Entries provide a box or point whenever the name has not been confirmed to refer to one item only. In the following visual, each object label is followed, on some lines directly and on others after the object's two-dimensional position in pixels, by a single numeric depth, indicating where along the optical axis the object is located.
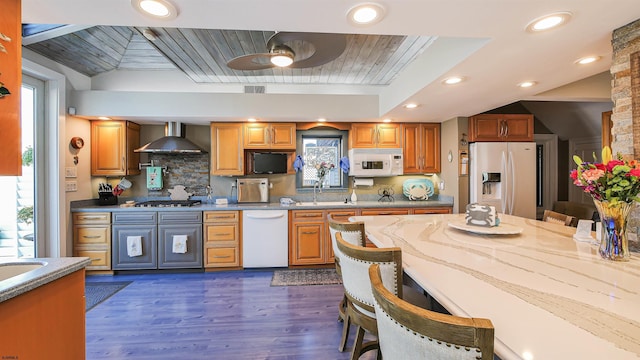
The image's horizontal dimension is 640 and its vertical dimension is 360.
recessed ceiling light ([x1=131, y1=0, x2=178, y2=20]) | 1.31
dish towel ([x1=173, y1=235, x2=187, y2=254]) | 3.54
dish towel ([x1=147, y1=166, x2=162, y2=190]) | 4.10
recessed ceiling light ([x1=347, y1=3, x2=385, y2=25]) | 1.35
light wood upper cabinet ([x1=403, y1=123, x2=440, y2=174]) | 4.21
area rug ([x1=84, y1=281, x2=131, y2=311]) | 2.82
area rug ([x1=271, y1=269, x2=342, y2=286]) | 3.29
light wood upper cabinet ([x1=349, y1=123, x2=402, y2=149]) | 4.13
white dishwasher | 3.69
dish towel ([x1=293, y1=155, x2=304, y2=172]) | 4.19
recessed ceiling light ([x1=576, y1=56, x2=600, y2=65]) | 1.94
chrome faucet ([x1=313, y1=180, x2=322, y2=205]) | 4.30
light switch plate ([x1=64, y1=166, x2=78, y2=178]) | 3.40
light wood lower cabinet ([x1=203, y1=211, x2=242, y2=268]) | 3.64
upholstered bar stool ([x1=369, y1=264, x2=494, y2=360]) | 0.63
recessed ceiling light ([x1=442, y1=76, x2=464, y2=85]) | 2.27
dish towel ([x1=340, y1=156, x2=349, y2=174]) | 4.22
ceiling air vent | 3.98
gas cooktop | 3.79
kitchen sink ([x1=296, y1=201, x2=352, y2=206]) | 3.92
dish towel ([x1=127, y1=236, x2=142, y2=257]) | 3.52
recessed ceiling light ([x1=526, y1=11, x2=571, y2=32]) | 1.42
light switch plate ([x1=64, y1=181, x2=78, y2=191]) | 3.40
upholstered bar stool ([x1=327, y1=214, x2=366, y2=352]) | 1.76
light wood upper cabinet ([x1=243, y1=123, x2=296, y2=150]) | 3.99
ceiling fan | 2.21
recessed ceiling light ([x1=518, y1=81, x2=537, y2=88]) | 2.44
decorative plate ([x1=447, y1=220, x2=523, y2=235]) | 1.82
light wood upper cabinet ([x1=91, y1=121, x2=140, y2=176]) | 3.82
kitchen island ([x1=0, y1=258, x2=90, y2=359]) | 1.10
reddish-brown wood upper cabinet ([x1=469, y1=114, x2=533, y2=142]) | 3.85
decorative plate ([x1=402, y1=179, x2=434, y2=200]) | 4.29
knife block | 3.80
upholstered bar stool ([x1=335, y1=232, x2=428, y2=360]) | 1.25
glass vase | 1.32
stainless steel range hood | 3.66
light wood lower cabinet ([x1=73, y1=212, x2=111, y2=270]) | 3.51
